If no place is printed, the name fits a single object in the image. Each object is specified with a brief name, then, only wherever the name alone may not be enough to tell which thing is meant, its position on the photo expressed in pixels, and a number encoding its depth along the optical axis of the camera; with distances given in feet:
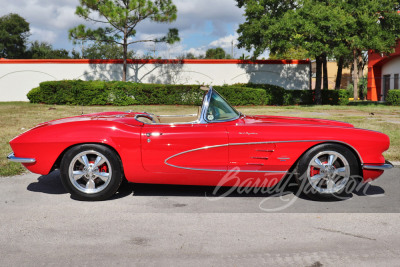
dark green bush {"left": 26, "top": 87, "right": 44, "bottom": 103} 70.97
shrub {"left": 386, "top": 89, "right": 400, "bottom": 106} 76.59
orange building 98.43
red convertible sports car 13.17
